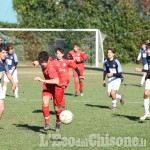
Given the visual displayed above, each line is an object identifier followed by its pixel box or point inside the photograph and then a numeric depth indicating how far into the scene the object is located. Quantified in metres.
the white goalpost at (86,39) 60.22
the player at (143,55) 36.28
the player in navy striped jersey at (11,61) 26.83
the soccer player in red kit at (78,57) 29.72
